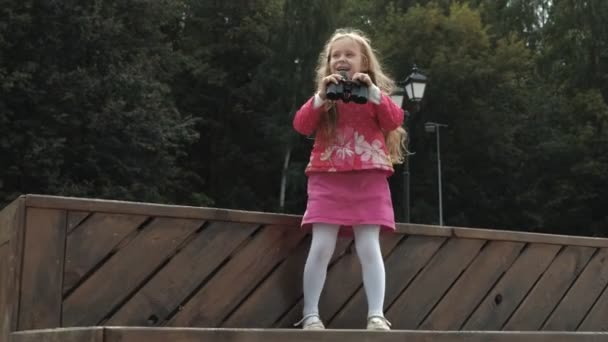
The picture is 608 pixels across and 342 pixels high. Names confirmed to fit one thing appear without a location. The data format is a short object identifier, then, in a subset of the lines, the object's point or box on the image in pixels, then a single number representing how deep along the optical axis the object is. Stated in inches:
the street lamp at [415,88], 624.4
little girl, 155.8
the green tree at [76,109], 914.1
